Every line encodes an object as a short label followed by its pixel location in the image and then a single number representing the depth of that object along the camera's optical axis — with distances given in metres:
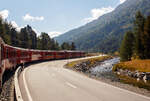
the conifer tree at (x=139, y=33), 51.47
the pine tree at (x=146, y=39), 46.64
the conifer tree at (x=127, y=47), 63.38
